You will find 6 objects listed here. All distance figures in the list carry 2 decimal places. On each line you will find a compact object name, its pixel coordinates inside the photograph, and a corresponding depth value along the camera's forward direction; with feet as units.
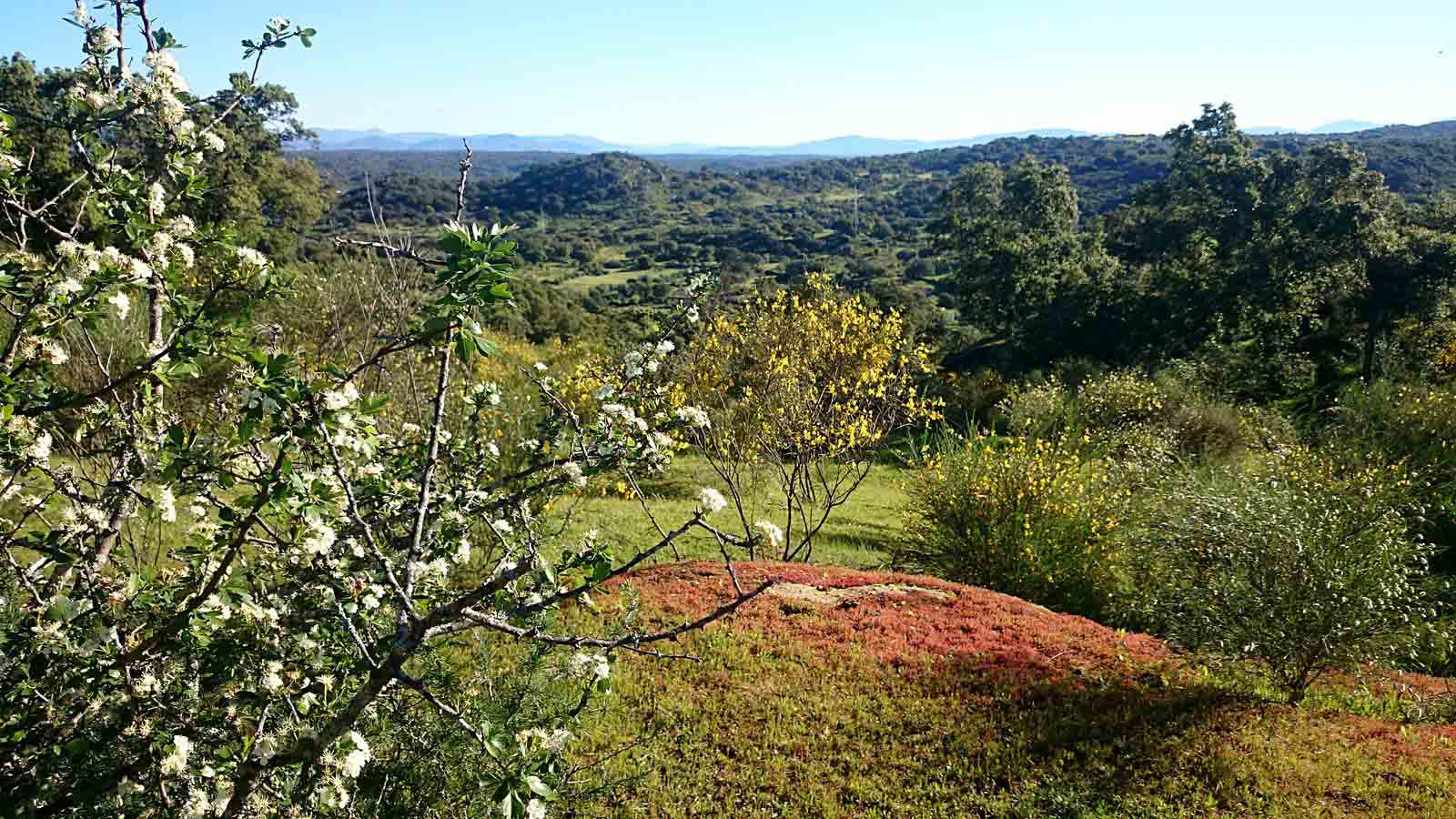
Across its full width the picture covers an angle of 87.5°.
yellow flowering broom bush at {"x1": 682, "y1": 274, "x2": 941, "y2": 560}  39.81
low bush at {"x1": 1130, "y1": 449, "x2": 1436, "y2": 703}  22.53
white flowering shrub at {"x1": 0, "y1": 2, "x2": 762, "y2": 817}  7.93
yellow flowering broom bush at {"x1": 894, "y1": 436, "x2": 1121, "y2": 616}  35.96
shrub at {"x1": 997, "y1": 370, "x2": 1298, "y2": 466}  52.90
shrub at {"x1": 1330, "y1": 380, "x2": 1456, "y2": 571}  41.81
